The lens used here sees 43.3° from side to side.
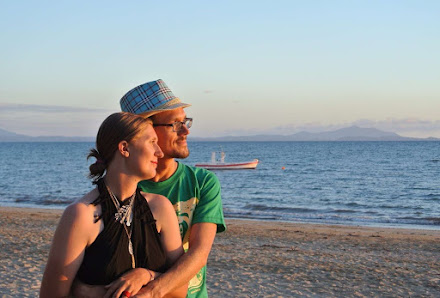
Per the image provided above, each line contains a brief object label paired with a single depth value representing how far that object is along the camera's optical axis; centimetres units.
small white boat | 5216
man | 249
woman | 187
